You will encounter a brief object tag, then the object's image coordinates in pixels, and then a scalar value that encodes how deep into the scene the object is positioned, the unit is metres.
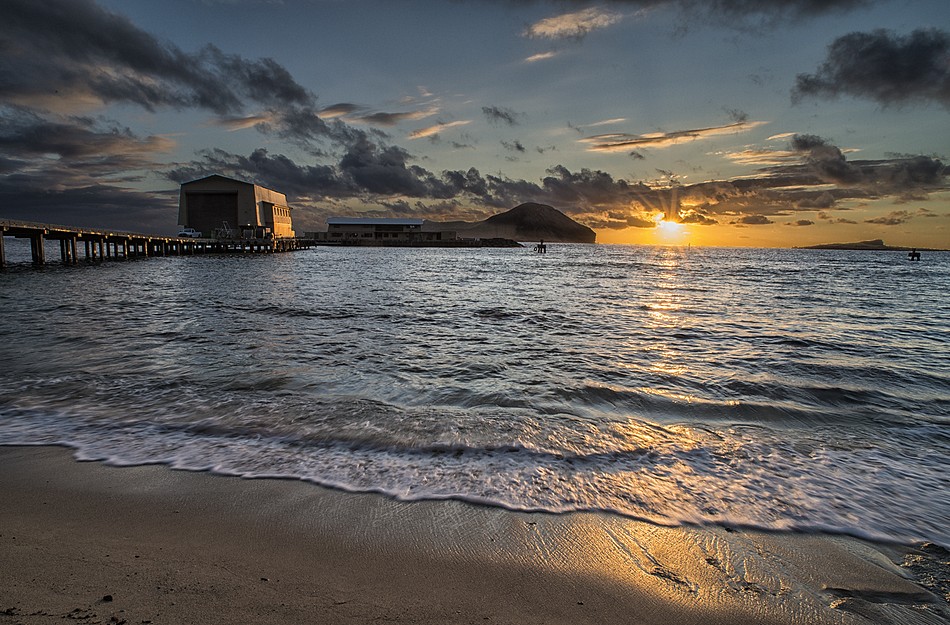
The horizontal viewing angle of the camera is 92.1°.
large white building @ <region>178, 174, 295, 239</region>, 71.81
